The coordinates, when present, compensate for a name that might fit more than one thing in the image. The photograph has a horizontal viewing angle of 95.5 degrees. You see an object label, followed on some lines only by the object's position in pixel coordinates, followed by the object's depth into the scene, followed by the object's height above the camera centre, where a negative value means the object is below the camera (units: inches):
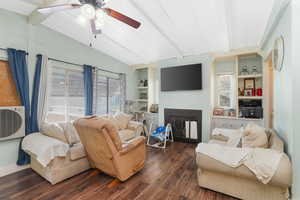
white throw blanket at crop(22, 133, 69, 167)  79.8 -29.5
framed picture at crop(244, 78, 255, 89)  143.8 +18.3
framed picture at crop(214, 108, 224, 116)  155.6 -13.6
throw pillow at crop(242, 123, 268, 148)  74.0 -20.7
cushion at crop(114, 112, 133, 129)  148.5 -21.3
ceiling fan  60.4 +41.7
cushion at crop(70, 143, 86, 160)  89.3 -34.7
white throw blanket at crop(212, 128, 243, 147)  85.5 -25.8
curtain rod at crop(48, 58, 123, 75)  120.0 +35.7
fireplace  156.8 -27.9
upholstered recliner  74.7 -29.3
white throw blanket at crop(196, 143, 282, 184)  57.9 -27.0
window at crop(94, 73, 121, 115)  160.1 +7.0
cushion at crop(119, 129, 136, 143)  136.1 -35.5
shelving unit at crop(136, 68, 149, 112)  213.0 +16.3
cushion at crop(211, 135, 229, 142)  106.9 -30.1
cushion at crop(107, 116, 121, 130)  145.8 -20.9
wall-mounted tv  155.7 +27.3
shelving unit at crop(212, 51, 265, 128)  136.9 +23.5
